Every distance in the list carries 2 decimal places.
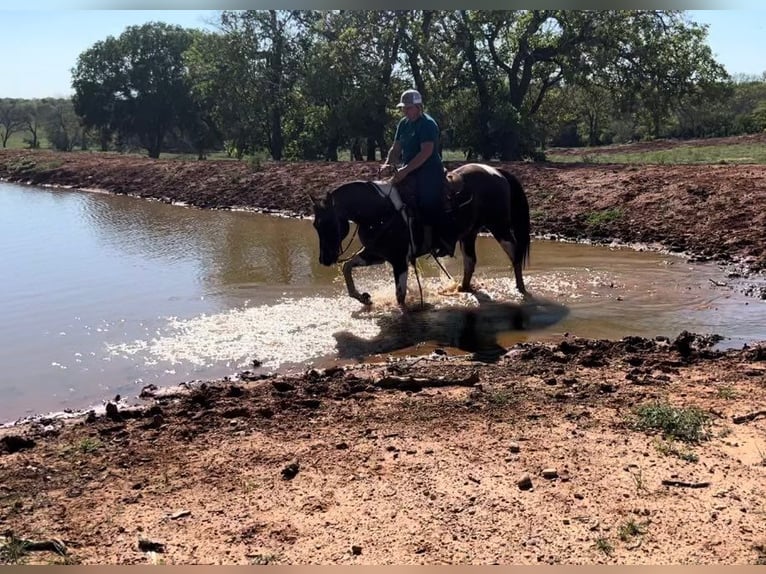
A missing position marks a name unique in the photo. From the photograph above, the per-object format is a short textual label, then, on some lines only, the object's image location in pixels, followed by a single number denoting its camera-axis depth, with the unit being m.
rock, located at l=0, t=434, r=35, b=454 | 4.87
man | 8.48
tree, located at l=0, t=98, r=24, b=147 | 76.88
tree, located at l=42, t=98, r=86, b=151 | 70.75
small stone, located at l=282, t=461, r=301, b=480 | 4.27
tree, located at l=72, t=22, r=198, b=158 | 49.50
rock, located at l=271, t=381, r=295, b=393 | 6.06
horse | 8.73
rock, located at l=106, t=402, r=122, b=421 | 5.52
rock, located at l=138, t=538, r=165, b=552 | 3.50
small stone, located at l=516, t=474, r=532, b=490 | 4.01
